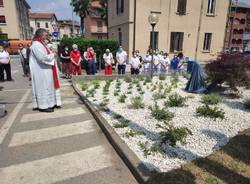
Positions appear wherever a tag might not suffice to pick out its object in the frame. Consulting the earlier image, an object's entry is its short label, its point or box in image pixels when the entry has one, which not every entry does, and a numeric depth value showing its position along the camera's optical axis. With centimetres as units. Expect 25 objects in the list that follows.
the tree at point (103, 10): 4022
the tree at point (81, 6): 4088
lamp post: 1028
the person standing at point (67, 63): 1159
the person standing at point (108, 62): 1193
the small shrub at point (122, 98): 645
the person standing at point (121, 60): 1175
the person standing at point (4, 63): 1072
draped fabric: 763
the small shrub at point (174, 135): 378
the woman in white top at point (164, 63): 1294
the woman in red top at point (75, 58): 1127
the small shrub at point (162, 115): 495
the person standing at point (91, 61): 1209
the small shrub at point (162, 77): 1043
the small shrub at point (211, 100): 607
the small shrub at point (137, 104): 583
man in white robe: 546
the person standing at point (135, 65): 1177
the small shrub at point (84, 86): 840
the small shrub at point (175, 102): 588
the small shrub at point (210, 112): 494
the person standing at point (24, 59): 1248
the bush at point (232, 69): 658
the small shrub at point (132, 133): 415
